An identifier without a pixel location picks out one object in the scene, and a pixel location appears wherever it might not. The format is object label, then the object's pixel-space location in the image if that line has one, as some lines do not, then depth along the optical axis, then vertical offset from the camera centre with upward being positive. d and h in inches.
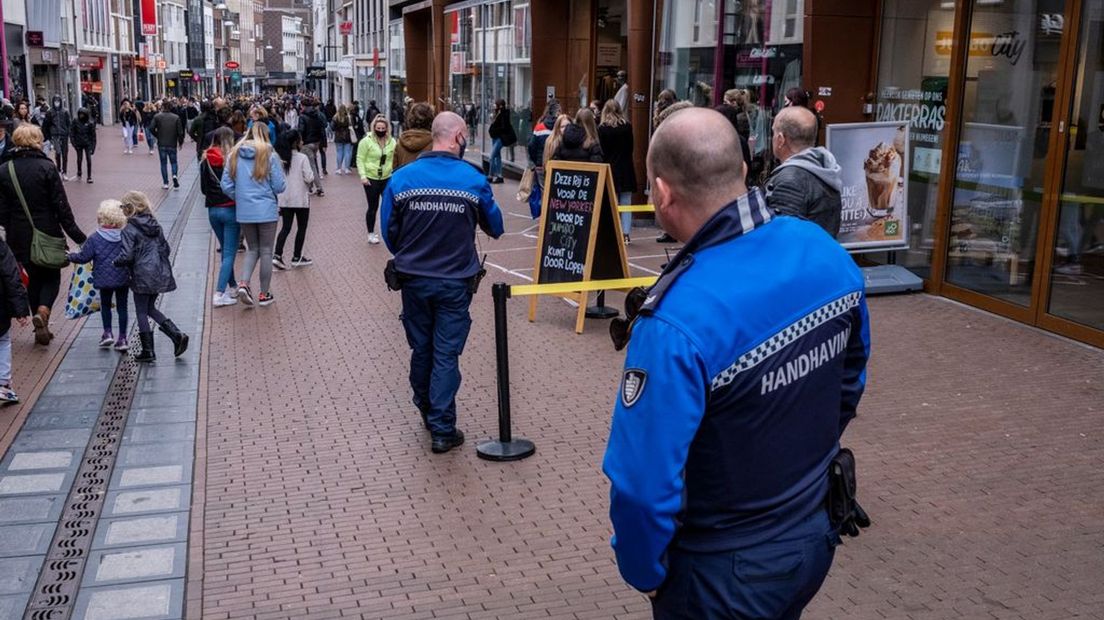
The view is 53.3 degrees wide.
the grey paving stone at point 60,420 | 279.4 -85.5
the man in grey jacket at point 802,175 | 229.9 -15.2
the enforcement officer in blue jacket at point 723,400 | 92.7 -25.5
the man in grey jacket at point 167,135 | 849.0 -38.8
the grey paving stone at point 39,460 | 249.9 -85.6
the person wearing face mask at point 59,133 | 949.2 -43.0
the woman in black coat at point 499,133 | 919.0 -32.4
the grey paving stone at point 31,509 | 220.1 -85.7
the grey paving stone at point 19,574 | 189.8 -85.7
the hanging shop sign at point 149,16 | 2694.4 +167.1
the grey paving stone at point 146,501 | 222.2 -84.1
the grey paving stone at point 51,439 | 264.4 -85.6
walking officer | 243.6 -33.5
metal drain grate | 184.5 -85.1
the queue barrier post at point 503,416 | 242.1 -71.7
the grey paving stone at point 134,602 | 177.9 -83.9
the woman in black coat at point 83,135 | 920.3 -43.1
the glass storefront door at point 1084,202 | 348.5 -29.8
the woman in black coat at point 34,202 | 357.4 -38.5
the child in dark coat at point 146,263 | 331.3 -52.9
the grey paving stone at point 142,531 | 206.5 -84.0
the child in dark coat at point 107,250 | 333.7 -49.7
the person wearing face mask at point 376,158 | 554.3 -33.6
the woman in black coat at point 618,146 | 543.5 -24.2
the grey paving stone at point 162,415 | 281.9 -84.1
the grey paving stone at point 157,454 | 250.7 -84.1
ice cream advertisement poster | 421.4 -30.5
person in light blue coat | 411.5 -39.4
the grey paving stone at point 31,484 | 235.3 -85.7
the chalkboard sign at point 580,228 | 366.9 -44.2
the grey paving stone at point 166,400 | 295.3 -84.1
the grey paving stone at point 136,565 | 190.9 -83.9
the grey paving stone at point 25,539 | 204.7 -85.7
